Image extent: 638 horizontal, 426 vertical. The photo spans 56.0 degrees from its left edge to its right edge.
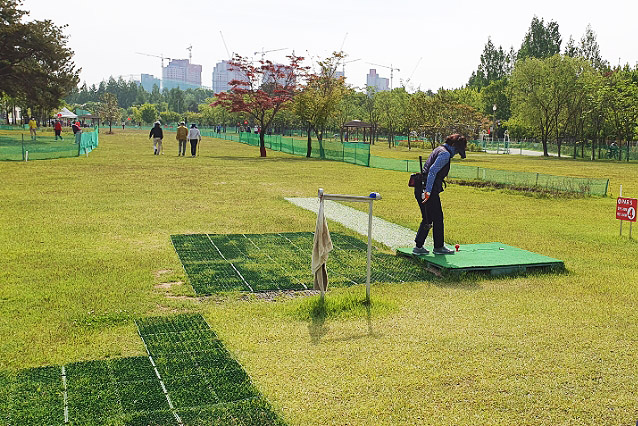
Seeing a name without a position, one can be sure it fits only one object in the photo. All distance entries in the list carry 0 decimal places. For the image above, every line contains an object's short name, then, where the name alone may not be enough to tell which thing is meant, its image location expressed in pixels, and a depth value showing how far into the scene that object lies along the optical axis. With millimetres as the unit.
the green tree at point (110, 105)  76181
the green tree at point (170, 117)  119938
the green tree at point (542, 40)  83938
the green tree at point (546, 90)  51688
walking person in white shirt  30859
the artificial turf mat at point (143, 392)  3896
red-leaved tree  35844
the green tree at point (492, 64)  92688
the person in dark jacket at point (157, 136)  30773
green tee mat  7910
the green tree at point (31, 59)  40156
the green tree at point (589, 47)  79938
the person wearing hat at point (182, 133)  30248
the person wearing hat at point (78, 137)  29609
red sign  10547
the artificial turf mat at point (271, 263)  7352
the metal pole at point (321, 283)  6226
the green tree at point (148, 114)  109625
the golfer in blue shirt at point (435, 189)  8227
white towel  6148
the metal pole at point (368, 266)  6402
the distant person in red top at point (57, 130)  39719
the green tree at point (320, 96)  35438
